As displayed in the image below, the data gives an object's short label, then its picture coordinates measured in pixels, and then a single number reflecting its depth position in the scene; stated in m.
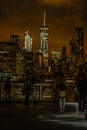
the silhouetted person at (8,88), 11.77
